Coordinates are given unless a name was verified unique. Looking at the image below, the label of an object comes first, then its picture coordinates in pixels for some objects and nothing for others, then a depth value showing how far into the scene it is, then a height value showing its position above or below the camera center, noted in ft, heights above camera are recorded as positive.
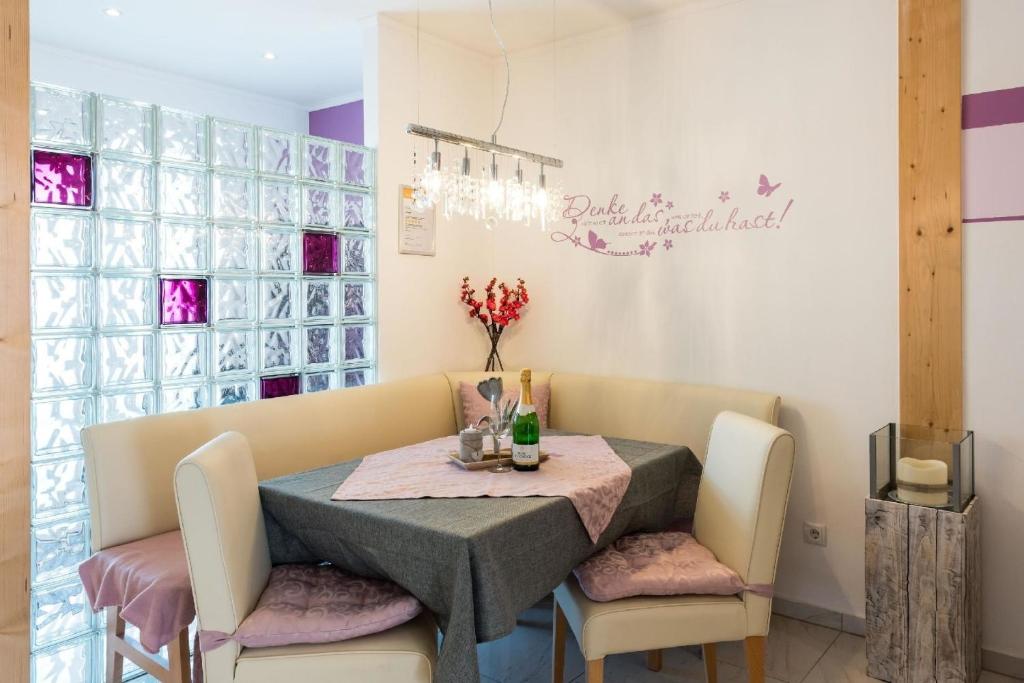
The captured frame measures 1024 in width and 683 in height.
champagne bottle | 7.43 -1.15
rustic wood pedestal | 7.76 -2.97
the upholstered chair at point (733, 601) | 6.66 -2.60
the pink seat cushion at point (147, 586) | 6.79 -2.49
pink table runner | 6.66 -1.50
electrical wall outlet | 9.80 -2.86
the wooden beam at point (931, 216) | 8.61 +1.28
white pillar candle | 8.09 -1.79
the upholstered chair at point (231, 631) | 5.72 -2.50
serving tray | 7.48 -1.41
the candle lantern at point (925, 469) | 8.04 -1.66
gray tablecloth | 5.52 -1.84
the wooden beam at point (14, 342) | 4.25 -0.07
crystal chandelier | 7.71 +1.51
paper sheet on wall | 11.73 +1.62
